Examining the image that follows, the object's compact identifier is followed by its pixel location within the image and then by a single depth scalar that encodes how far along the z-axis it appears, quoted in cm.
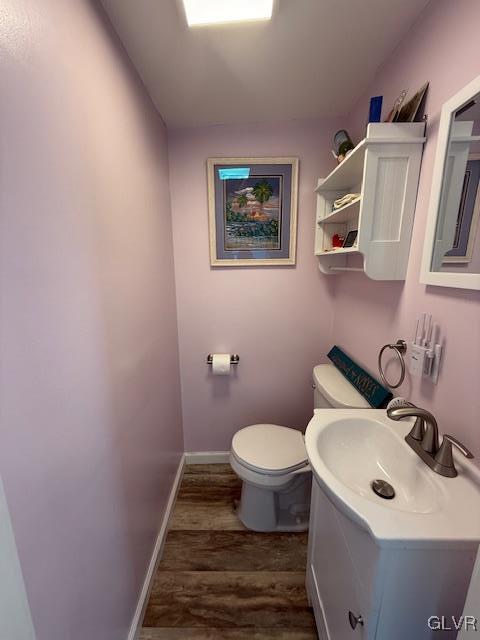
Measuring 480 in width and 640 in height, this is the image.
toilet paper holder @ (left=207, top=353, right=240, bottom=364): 175
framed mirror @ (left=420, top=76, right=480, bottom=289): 70
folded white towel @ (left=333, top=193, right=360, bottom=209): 109
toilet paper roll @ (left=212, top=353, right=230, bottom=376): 171
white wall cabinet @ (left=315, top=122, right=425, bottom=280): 89
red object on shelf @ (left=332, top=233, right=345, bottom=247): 144
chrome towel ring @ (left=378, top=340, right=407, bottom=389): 96
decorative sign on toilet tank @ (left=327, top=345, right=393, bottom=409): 108
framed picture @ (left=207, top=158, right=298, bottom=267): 153
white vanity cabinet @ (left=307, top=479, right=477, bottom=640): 56
